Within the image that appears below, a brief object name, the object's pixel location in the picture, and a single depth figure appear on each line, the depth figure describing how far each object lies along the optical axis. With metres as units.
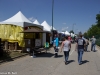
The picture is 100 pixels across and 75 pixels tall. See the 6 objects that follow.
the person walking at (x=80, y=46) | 5.65
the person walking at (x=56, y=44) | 7.37
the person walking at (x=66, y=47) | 5.60
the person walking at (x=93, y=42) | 10.80
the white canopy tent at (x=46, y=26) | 16.79
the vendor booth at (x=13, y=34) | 8.63
